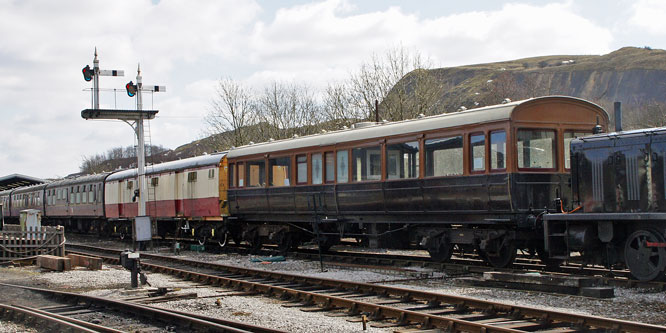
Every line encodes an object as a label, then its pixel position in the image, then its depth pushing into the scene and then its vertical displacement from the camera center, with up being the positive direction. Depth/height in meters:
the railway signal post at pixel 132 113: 22.89 +2.99
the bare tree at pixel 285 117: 52.97 +6.45
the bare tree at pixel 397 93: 40.12 +6.38
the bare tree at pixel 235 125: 53.50 +5.99
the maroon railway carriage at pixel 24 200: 45.84 +0.30
